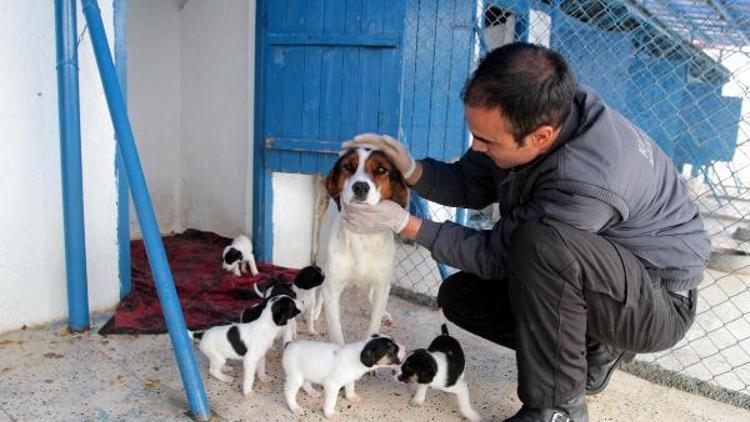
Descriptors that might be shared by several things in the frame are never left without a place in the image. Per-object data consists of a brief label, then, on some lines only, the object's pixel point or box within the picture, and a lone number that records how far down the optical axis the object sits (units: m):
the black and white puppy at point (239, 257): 3.98
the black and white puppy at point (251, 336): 2.33
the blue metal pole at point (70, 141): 2.70
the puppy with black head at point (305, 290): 2.80
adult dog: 2.64
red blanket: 3.03
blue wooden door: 3.79
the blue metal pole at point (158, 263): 2.11
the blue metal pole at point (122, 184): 2.99
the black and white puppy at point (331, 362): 2.11
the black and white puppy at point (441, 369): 2.17
